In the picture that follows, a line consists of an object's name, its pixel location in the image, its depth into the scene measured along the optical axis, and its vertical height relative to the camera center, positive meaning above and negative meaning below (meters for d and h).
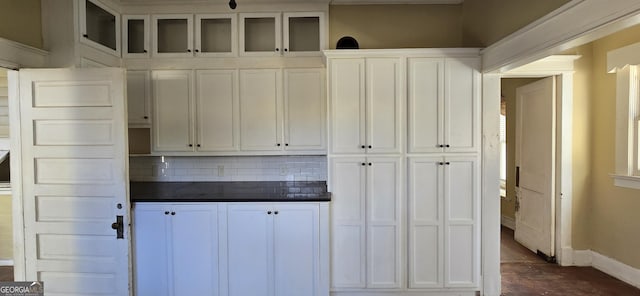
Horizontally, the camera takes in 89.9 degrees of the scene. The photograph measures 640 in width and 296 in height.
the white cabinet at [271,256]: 2.59 -0.94
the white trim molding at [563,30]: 1.47 +0.60
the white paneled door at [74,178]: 2.35 -0.27
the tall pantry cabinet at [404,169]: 2.67 -0.25
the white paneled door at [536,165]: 3.51 -0.31
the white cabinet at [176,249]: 2.58 -0.88
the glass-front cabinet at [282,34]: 3.06 +1.03
